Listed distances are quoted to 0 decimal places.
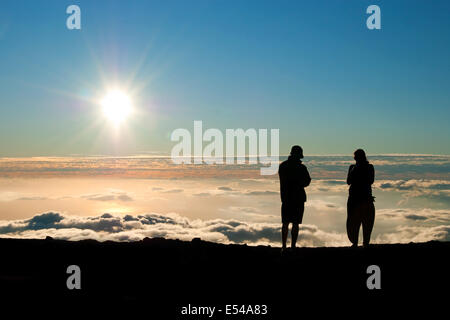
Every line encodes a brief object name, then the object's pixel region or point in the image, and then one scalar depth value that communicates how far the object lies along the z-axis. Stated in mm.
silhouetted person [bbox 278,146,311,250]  10953
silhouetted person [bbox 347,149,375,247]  11438
